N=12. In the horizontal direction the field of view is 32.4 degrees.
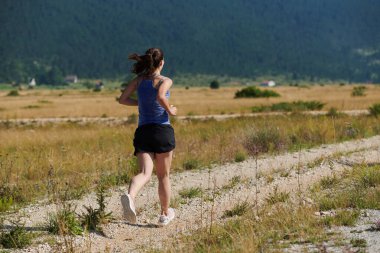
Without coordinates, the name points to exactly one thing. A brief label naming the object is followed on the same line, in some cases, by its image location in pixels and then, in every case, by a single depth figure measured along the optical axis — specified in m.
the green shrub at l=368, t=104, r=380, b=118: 28.47
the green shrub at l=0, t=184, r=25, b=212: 10.28
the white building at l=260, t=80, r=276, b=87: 169.20
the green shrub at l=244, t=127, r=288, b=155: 15.56
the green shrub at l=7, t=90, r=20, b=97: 96.44
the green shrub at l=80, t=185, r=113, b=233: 8.11
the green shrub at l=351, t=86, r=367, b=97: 63.33
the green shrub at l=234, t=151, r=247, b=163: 13.82
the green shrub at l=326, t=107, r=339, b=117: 29.36
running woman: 7.83
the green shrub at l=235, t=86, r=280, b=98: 67.25
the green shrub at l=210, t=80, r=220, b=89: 120.75
